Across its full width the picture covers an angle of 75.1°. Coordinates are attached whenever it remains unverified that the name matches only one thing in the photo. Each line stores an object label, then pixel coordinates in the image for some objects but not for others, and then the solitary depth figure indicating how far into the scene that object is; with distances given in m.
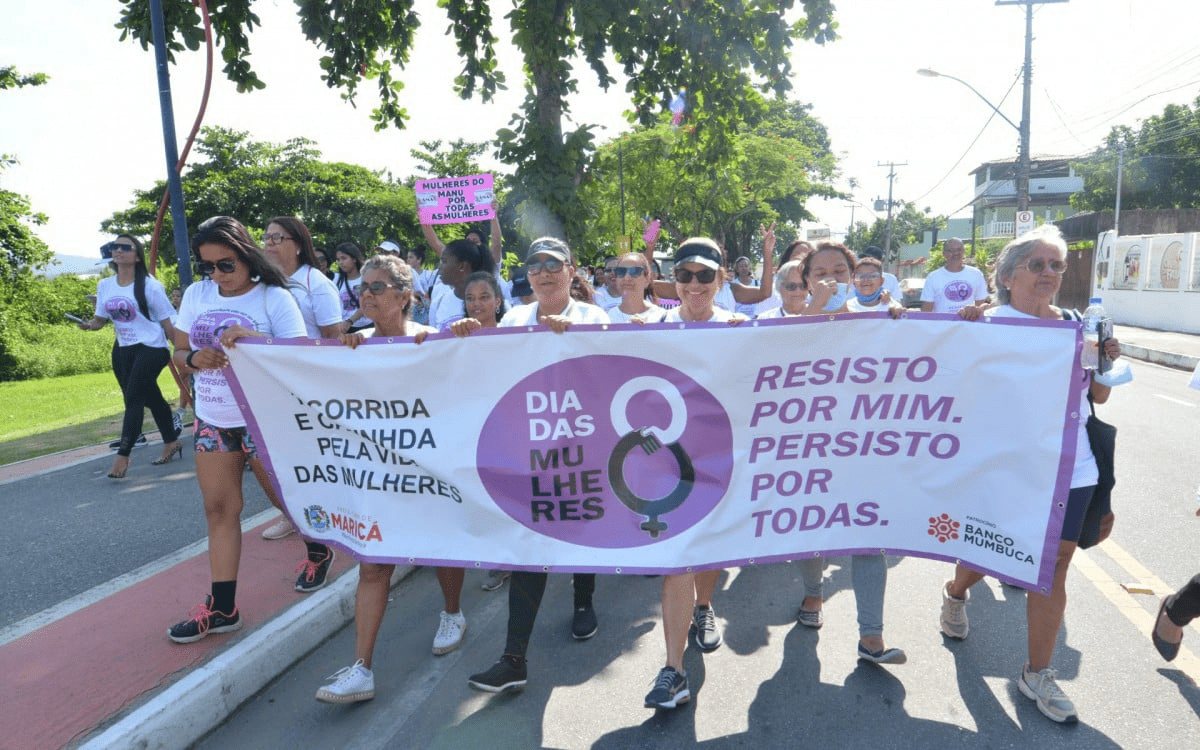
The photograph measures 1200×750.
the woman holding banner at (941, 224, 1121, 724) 2.98
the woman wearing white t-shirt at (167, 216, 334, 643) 3.49
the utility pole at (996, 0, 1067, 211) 20.70
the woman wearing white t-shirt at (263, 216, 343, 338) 4.40
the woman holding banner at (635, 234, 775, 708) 3.04
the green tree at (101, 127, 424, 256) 35.91
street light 20.67
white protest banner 3.12
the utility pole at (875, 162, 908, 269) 56.05
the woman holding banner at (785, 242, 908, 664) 3.35
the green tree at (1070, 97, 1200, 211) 45.72
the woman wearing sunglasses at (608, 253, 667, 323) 4.36
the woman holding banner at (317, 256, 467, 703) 3.15
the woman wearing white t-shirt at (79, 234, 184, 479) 6.55
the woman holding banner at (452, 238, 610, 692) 3.22
